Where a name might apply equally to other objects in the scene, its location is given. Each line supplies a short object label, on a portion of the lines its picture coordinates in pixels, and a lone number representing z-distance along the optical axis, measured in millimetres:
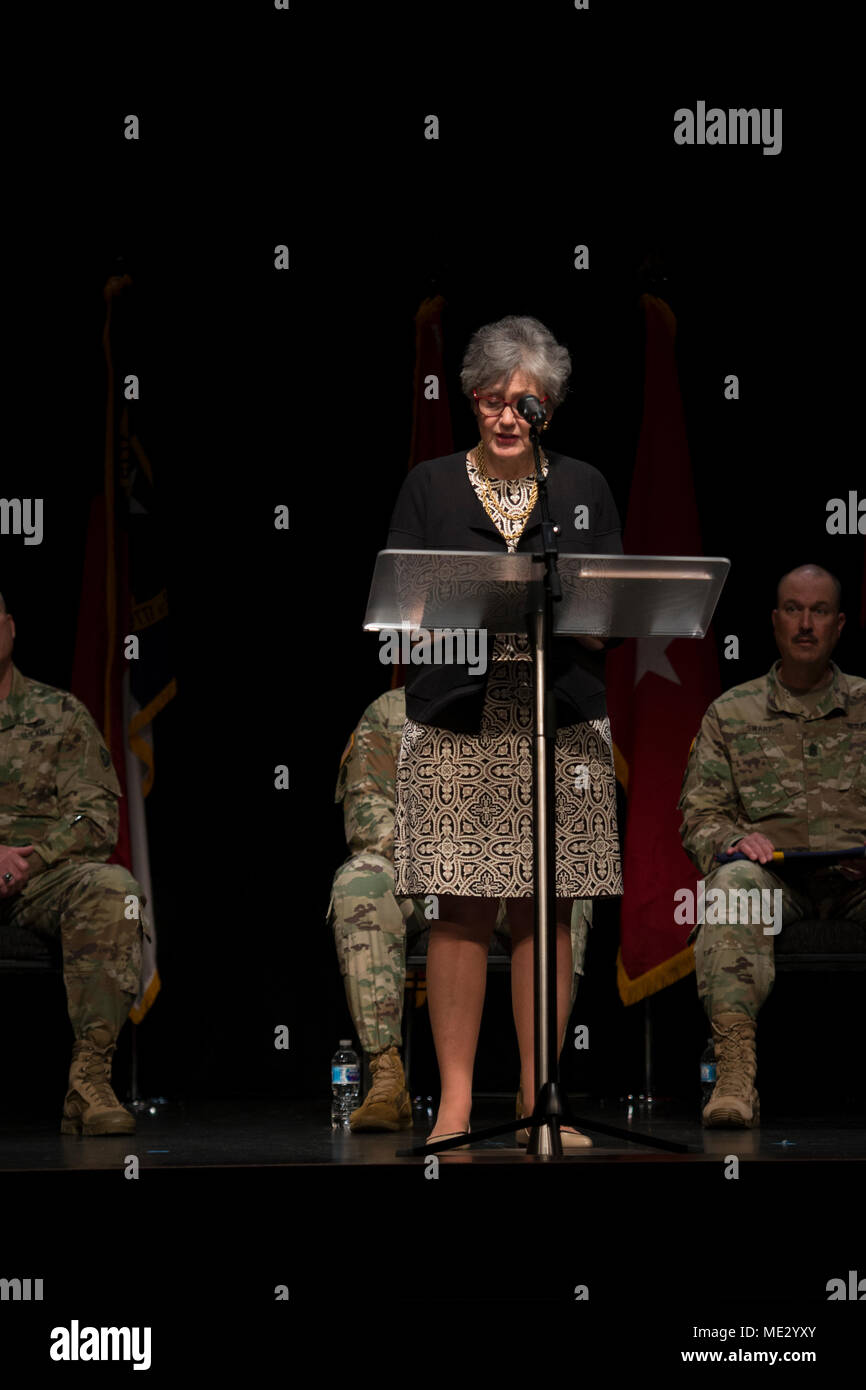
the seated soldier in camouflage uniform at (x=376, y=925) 8219
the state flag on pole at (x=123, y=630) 10320
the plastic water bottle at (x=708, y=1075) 9016
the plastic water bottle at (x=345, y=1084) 9078
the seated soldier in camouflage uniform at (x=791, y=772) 8680
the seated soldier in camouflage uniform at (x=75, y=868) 8109
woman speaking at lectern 6363
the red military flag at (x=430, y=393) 10586
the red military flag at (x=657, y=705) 10141
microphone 5723
